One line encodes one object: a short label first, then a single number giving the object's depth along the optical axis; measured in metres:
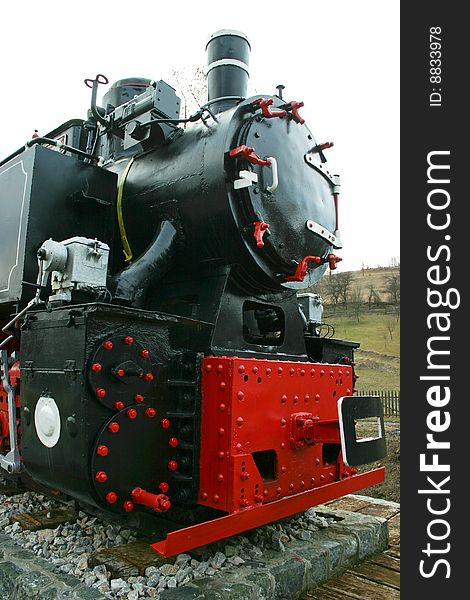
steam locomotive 2.58
